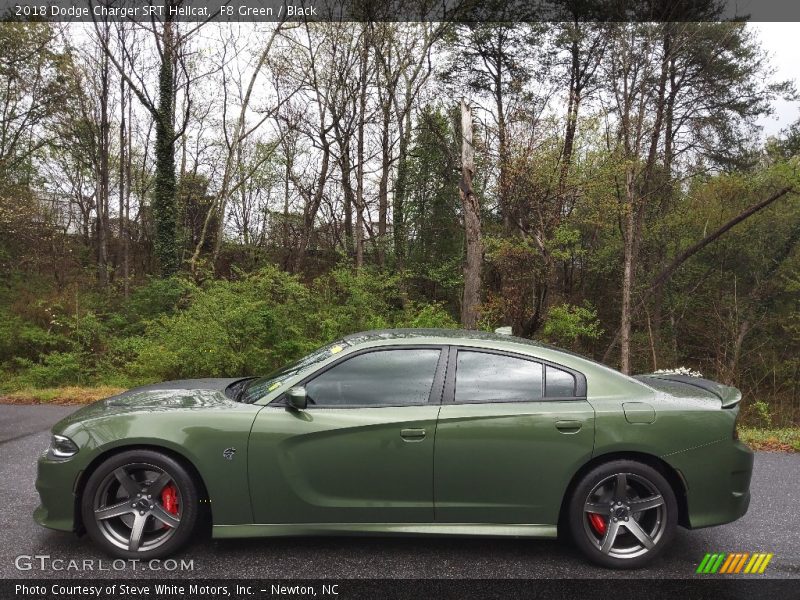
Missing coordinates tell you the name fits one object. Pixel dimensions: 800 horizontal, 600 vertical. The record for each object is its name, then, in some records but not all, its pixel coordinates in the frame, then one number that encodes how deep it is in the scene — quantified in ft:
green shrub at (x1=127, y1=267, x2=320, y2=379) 37.46
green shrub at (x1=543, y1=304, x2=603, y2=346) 43.32
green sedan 10.22
